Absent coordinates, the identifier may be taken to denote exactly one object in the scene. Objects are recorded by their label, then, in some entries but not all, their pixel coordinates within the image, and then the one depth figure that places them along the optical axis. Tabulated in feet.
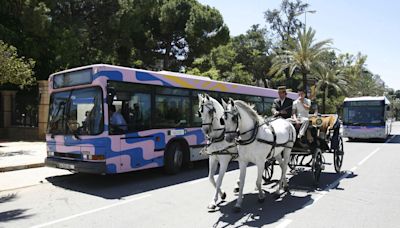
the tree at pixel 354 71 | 168.45
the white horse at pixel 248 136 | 22.35
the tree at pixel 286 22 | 162.22
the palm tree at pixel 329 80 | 140.36
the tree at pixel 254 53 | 151.74
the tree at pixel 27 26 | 70.64
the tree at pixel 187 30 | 101.36
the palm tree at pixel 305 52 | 111.65
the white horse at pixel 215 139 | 23.50
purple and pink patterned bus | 28.91
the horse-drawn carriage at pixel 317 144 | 30.07
